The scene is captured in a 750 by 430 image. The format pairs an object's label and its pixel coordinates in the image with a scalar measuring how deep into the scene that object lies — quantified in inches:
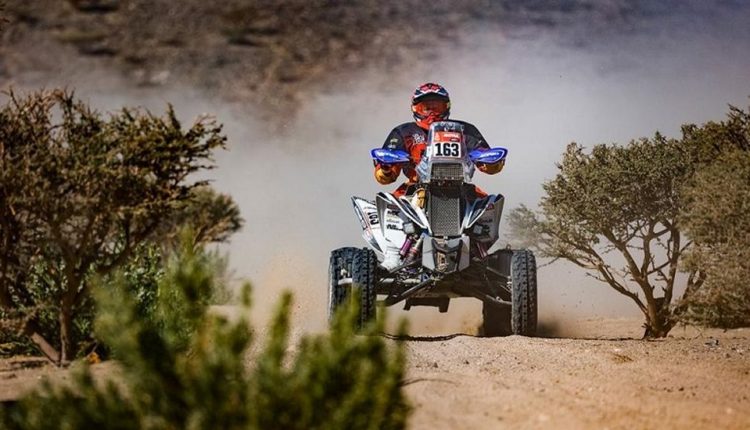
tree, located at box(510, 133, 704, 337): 1017.5
